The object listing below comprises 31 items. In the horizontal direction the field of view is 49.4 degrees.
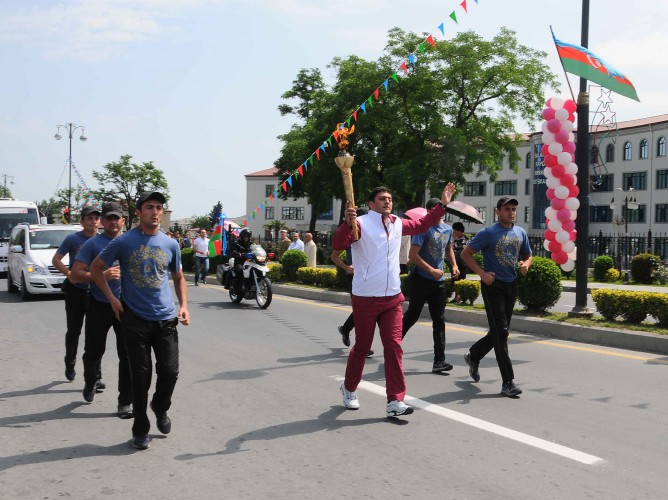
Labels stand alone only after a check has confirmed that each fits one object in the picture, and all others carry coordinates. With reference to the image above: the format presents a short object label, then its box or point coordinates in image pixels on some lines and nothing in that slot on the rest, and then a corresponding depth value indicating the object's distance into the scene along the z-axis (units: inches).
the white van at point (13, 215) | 1046.4
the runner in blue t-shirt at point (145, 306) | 189.6
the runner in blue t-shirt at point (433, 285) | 293.9
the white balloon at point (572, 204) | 468.9
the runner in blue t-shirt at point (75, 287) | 263.0
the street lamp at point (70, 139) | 1892.8
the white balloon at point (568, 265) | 475.2
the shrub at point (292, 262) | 793.6
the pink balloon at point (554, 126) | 499.5
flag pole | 424.5
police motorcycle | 564.4
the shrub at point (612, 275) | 1007.0
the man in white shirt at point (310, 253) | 812.0
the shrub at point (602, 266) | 1023.0
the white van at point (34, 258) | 614.5
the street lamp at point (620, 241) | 1062.4
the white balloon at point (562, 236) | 477.1
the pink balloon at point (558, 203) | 482.9
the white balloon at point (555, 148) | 496.4
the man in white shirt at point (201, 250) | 824.9
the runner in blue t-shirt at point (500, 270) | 255.0
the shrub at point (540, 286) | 442.9
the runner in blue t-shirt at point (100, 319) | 222.4
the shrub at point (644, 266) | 970.1
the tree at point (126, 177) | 2266.2
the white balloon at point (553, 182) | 489.4
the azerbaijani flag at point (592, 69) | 404.5
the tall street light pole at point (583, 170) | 436.5
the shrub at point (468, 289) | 516.4
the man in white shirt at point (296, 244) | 826.6
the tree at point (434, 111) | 1530.5
